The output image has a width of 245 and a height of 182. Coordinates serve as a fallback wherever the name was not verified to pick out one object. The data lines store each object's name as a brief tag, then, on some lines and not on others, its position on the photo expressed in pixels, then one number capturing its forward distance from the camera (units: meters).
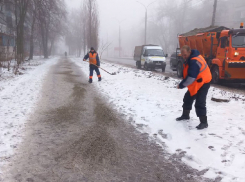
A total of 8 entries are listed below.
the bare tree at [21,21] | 20.40
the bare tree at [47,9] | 19.67
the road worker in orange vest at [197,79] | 4.08
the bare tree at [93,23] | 30.72
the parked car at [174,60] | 14.40
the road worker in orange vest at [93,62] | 10.75
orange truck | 9.02
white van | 17.09
